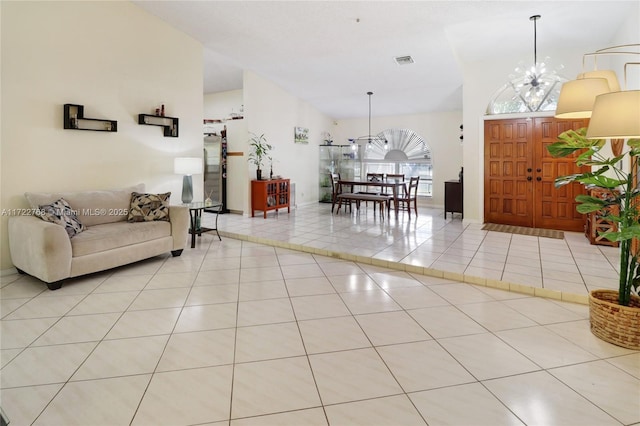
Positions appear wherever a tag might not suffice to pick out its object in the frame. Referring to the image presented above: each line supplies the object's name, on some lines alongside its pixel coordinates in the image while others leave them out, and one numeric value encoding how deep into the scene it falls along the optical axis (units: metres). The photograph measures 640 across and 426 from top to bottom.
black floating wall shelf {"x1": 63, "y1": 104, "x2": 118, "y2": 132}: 3.96
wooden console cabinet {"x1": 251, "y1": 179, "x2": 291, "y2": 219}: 7.12
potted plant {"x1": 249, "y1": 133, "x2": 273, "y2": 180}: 7.20
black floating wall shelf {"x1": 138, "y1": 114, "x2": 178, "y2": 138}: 4.78
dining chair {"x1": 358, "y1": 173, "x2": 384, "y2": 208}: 8.46
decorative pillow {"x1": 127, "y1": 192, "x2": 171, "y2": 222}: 4.20
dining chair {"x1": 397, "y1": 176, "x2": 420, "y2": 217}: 7.29
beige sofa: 3.16
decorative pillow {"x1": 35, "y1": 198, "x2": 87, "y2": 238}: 3.29
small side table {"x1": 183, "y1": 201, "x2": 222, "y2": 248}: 4.86
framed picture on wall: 8.56
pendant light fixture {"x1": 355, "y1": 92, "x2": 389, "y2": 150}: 9.73
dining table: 7.00
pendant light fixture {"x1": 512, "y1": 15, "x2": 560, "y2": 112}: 5.01
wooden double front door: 5.73
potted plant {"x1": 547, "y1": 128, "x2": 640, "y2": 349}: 2.19
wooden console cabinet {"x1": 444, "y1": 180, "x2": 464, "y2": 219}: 6.84
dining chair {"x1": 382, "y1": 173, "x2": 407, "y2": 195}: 8.55
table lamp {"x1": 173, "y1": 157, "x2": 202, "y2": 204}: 4.93
